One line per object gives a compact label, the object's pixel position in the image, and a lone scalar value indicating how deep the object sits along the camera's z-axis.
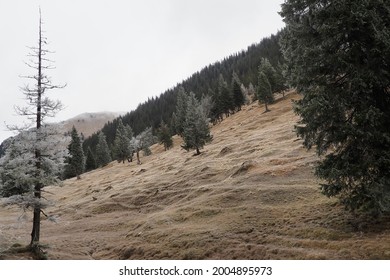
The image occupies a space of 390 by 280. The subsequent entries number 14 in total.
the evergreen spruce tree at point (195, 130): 62.59
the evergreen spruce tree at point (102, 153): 113.50
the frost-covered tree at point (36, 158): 20.78
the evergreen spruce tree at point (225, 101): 109.31
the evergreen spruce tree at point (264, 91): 92.31
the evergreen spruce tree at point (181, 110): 107.94
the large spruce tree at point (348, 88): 14.49
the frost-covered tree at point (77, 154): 83.31
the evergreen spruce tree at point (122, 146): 100.96
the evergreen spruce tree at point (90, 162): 118.62
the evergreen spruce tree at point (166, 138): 99.62
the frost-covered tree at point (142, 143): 97.28
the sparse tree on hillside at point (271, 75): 101.31
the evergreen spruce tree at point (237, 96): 110.94
